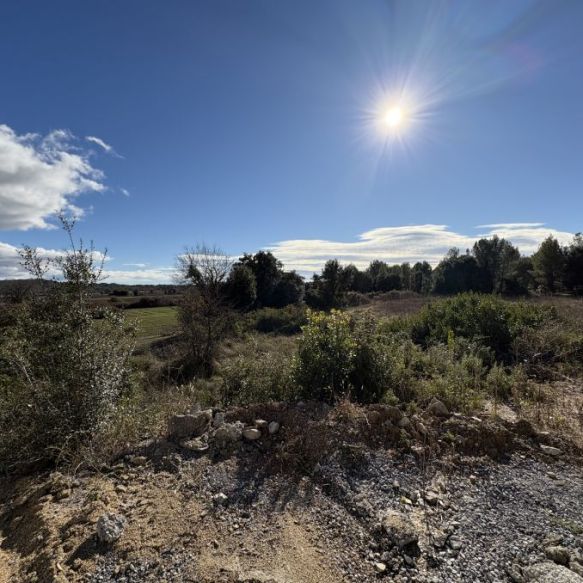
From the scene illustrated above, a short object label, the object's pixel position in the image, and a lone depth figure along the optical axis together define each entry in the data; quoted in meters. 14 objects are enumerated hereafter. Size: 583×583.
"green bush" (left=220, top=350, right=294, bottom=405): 4.10
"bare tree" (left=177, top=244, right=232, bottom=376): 9.80
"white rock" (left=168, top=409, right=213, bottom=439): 3.15
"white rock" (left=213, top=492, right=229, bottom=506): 2.39
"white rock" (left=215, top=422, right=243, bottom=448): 3.04
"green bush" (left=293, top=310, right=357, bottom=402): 4.05
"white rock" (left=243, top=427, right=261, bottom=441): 3.10
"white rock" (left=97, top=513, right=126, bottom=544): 2.02
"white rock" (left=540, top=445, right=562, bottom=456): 3.05
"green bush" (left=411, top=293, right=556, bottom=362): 7.06
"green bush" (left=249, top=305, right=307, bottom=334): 15.44
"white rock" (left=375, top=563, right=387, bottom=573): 1.92
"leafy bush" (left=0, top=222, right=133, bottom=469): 2.88
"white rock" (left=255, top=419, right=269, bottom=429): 3.25
